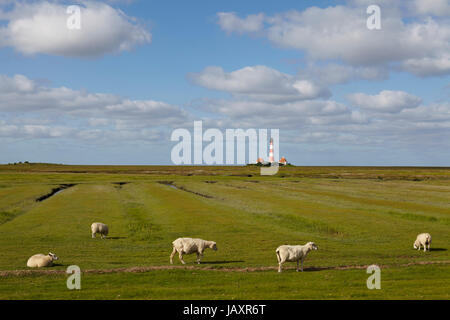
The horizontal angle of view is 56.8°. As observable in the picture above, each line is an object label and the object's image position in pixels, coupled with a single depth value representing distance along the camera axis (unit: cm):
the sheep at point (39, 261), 2553
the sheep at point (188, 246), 2638
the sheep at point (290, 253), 2378
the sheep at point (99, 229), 3825
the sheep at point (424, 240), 3188
